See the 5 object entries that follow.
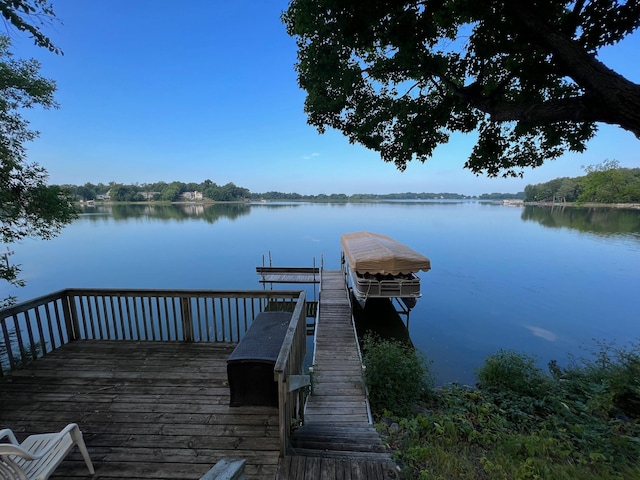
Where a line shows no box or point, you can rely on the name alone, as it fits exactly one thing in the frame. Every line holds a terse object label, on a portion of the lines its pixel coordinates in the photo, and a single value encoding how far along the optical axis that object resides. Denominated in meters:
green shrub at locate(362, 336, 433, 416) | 5.43
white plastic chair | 1.73
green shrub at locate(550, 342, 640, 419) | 4.75
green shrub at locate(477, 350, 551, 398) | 5.71
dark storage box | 2.89
